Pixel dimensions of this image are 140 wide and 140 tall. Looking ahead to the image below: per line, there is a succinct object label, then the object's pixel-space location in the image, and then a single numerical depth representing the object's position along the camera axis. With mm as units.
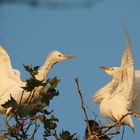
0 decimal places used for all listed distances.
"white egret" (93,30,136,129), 14828
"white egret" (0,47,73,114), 15664
